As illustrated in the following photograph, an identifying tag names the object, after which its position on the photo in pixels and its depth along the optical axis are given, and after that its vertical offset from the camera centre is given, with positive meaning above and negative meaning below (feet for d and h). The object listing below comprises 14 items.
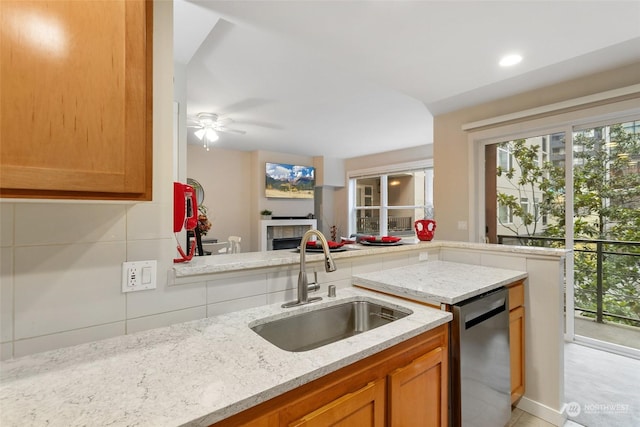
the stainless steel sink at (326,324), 4.38 -1.78
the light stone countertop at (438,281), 4.89 -1.28
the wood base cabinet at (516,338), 6.09 -2.61
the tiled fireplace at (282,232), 19.79 -1.25
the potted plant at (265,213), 20.12 +0.03
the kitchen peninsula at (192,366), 2.27 -1.48
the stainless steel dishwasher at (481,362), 4.61 -2.47
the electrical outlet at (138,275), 3.59 -0.76
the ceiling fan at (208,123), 12.89 +4.07
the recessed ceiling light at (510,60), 7.85 +4.16
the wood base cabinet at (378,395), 2.76 -1.97
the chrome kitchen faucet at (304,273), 4.50 -0.93
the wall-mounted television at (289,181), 20.54 +2.38
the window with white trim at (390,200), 19.07 +0.99
